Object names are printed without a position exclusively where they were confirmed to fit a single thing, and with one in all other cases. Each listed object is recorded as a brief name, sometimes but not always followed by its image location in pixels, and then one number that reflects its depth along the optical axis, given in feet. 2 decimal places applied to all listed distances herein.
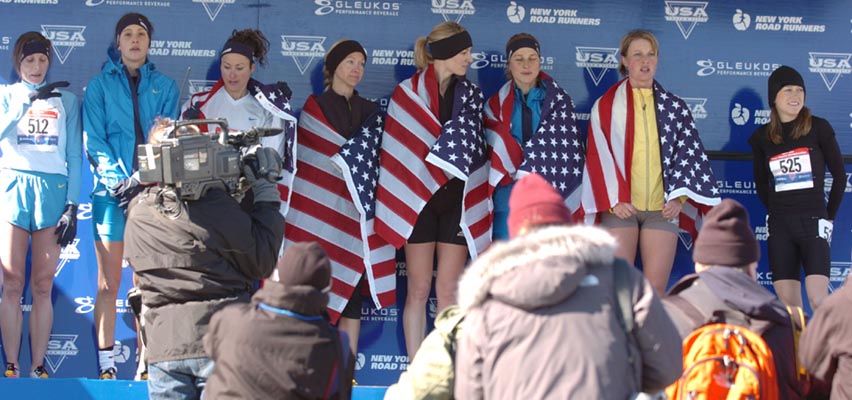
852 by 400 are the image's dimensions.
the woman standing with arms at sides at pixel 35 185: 39.47
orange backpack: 21.70
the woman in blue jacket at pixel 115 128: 39.04
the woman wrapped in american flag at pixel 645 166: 41.11
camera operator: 24.99
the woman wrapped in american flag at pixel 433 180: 40.86
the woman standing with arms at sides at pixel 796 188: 41.55
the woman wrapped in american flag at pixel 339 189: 41.47
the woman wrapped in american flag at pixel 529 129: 41.06
